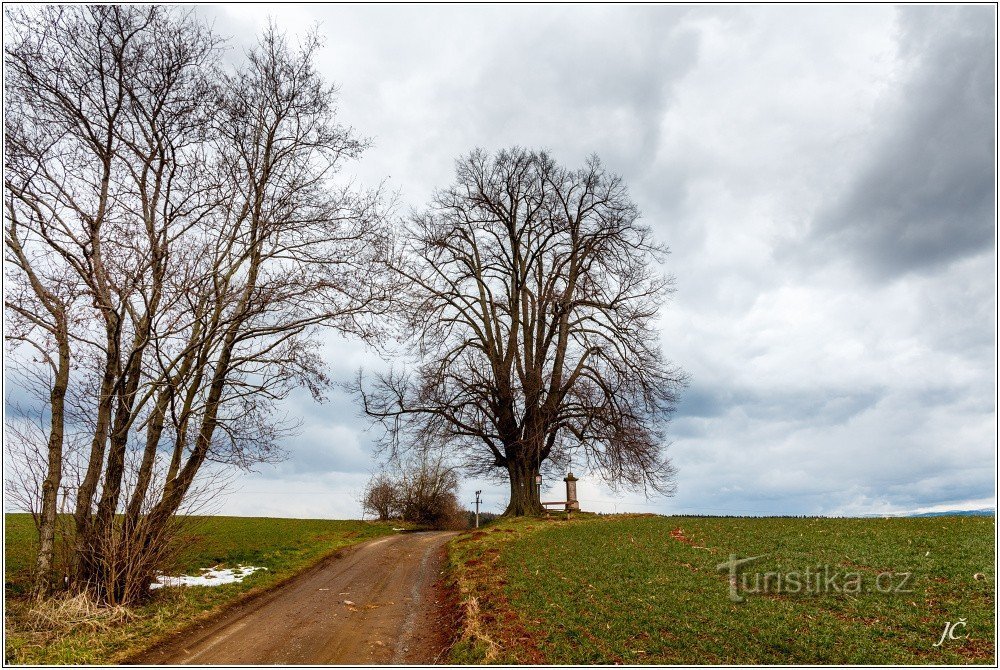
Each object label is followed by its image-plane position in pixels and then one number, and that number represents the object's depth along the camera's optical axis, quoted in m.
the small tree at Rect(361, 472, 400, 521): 35.62
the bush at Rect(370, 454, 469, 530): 35.22
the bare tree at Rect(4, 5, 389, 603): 10.03
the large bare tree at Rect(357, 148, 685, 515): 23.89
